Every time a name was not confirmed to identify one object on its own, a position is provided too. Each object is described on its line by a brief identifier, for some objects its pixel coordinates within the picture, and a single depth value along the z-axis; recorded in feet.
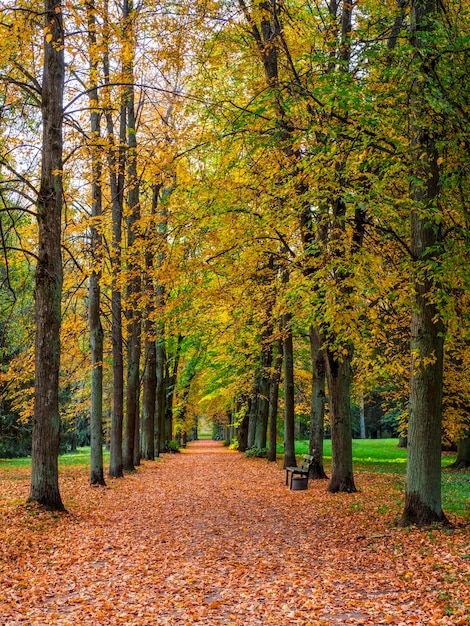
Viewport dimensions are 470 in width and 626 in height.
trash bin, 49.37
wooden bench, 49.45
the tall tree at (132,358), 60.95
